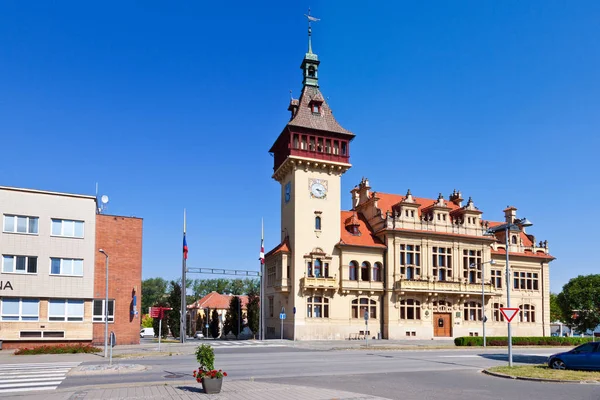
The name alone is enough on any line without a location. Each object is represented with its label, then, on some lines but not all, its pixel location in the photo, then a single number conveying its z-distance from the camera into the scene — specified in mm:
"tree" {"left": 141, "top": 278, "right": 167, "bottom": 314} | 150250
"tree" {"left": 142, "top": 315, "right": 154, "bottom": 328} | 96125
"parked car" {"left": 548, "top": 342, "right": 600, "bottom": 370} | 22828
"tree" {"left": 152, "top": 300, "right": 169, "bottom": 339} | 68588
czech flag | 48344
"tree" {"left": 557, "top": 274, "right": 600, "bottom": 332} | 68375
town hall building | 52406
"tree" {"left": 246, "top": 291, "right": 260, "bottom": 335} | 64062
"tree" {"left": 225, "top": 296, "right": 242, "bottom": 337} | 70750
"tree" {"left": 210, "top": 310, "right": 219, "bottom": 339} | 76000
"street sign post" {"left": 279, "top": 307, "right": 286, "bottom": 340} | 49250
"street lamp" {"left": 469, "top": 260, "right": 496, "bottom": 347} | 54906
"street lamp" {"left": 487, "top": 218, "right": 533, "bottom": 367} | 25203
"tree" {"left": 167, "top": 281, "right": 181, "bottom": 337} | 62188
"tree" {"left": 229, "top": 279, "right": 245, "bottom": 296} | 140750
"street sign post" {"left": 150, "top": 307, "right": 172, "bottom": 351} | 35594
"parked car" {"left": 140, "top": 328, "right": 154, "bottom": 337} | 80625
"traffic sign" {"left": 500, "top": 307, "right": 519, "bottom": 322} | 24812
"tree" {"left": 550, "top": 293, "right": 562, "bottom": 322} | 102988
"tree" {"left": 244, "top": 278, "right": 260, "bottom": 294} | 138875
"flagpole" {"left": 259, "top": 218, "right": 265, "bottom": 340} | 51031
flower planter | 16391
